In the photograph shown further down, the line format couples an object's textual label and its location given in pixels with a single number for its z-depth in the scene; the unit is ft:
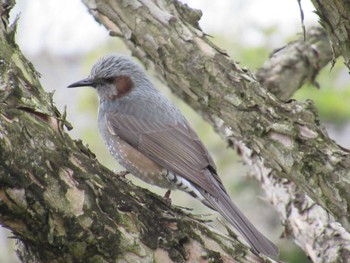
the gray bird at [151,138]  31.94
